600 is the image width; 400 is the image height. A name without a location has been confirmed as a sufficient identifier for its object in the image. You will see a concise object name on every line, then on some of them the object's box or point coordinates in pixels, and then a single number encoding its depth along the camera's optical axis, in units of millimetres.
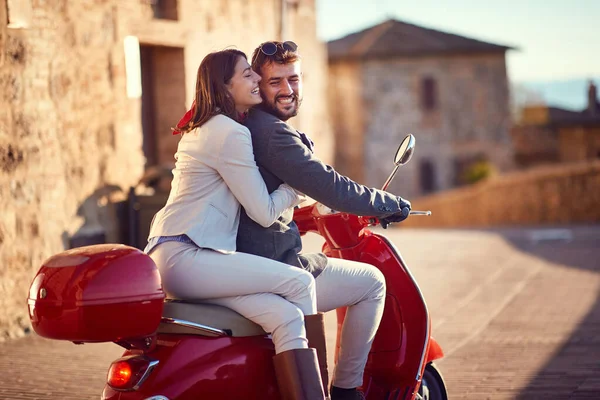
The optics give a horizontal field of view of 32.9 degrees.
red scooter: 2850
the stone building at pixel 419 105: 39406
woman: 3172
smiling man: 3363
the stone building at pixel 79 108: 6840
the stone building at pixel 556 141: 42719
